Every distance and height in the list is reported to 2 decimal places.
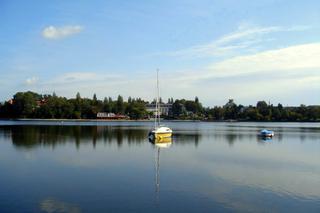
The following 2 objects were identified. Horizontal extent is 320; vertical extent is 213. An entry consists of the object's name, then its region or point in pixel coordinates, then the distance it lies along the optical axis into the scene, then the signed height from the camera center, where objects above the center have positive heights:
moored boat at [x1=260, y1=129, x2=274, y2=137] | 81.88 -4.32
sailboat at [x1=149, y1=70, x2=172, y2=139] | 65.62 -3.29
